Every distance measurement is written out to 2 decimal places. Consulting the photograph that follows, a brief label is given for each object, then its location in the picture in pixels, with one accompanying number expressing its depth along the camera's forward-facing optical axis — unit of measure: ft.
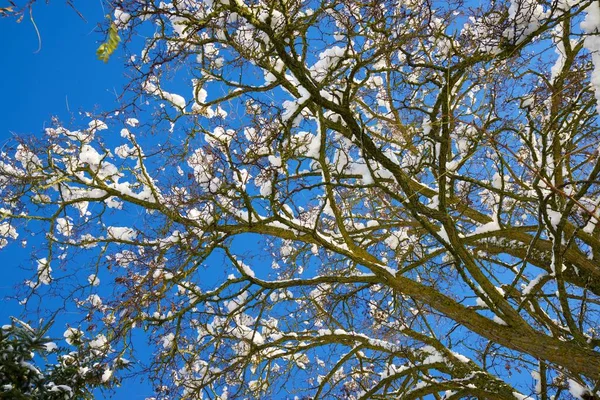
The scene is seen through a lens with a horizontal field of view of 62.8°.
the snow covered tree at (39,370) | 12.04
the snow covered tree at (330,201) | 15.52
